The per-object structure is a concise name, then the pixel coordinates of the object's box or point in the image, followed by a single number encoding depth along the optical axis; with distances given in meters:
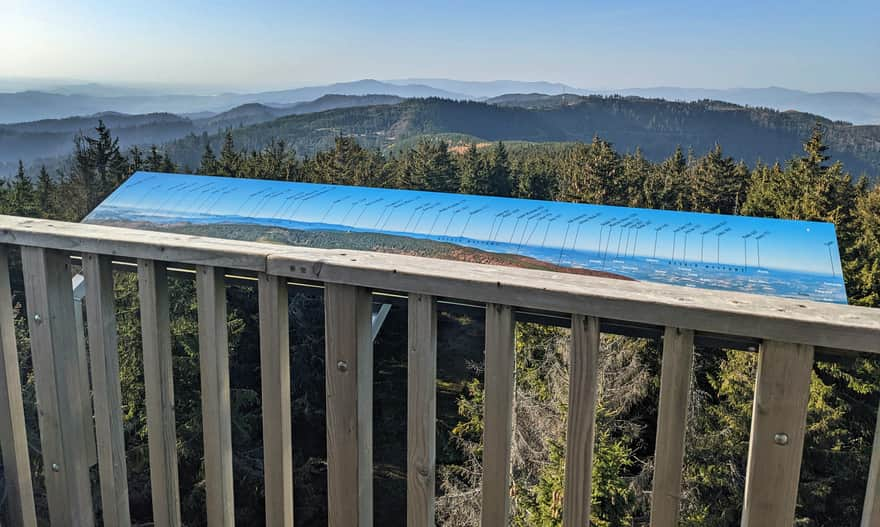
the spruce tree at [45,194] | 21.41
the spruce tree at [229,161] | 21.90
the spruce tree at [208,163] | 21.77
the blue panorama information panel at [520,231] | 2.32
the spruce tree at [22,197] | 20.86
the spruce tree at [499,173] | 21.95
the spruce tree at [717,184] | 21.30
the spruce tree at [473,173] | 21.45
